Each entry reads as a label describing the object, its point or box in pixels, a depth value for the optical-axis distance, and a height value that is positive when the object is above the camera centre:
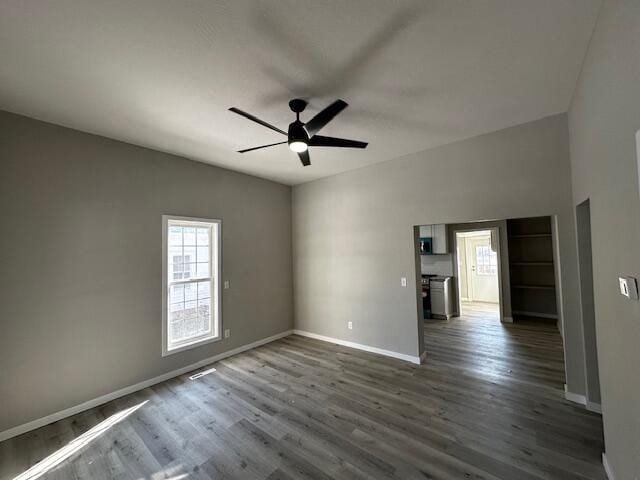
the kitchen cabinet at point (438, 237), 6.22 +0.30
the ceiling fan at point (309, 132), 2.05 +1.06
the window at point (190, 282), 3.60 -0.43
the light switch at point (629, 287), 1.19 -0.21
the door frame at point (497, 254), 5.84 -0.24
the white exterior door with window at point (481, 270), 7.84 -0.69
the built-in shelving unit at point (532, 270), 5.93 -0.54
